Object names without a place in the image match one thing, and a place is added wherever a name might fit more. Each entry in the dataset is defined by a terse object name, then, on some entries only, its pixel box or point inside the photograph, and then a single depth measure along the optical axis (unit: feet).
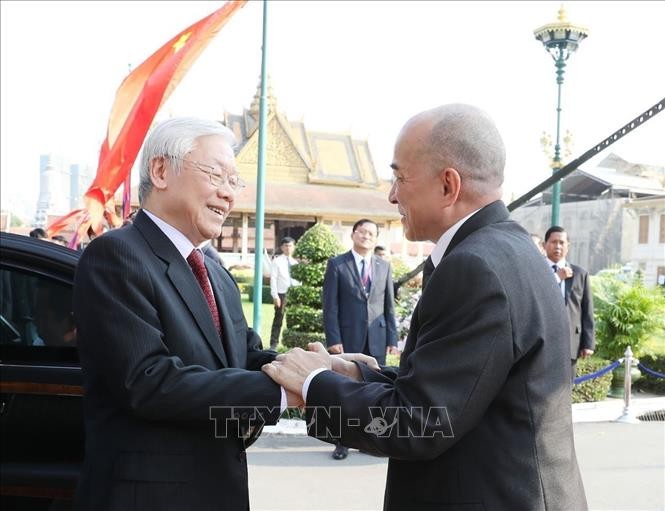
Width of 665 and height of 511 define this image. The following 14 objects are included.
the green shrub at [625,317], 27.17
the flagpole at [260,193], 29.43
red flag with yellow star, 28.32
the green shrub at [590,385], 24.54
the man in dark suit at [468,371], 4.93
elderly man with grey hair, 5.64
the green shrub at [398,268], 50.26
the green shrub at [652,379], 28.43
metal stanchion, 22.97
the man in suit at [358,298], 19.54
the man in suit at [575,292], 20.88
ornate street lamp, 28.19
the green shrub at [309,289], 30.19
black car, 9.14
